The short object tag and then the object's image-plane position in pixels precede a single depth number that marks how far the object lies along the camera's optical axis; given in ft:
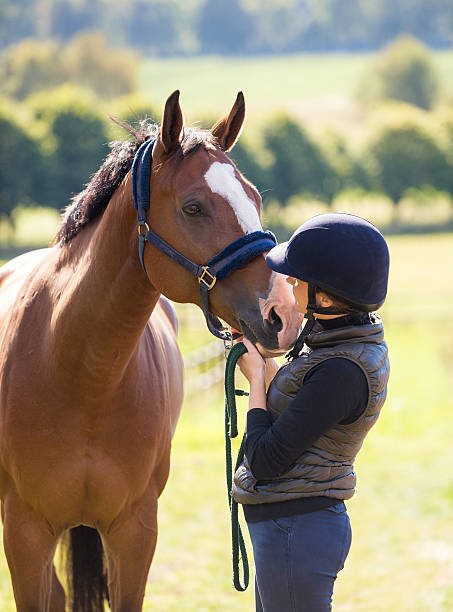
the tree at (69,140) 184.14
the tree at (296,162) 224.12
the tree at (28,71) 328.08
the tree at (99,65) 330.75
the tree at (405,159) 232.94
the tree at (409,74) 339.98
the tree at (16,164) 173.88
